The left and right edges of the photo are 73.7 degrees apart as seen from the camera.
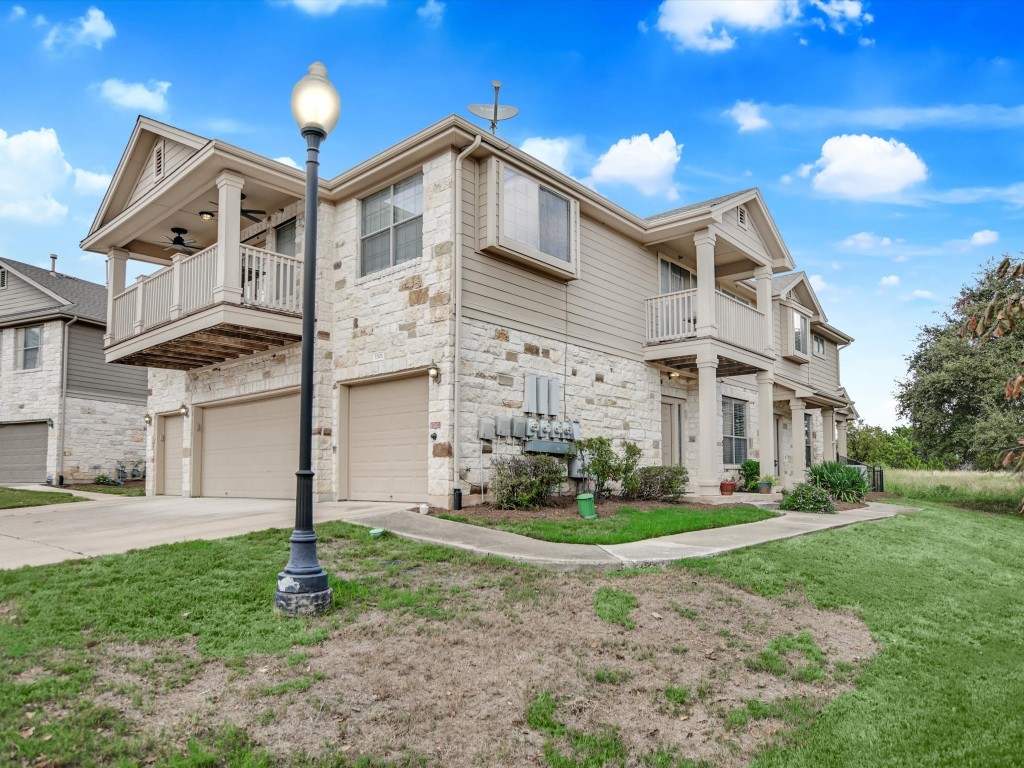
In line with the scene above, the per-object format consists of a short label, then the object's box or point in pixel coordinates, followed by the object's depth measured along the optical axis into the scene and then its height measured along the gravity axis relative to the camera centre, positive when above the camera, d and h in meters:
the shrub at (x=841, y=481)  14.62 -0.84
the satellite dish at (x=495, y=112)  12.91 +6.22
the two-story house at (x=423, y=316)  10.18 +2.14
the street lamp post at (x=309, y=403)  5.00 +0.29
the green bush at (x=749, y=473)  16.95 -0.78
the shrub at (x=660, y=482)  11.65 -0.69
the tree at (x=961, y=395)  18.08 +1.41
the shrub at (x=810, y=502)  11.98 -1.06
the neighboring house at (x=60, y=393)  19.47 +1.39
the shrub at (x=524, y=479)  9.68 -0.55
